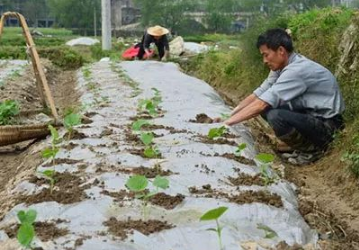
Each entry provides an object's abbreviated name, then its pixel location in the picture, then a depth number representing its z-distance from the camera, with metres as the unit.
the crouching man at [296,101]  5.46
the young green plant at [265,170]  4.14
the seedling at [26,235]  2.77
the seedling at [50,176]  3.90
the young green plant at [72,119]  5.09
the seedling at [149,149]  4.41
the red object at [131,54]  16.30
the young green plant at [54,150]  4.25
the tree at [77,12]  53.16
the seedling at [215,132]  5.18
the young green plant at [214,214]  2.75
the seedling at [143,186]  3.44
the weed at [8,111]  6.25
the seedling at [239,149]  4.62
